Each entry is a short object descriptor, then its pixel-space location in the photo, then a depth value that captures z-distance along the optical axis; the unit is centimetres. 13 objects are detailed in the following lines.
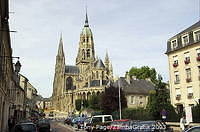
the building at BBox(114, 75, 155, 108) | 6550
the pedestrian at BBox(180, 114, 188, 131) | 2303
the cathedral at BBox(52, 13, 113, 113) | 11444
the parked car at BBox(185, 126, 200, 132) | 864
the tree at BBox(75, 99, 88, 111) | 9882
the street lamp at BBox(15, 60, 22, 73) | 1705
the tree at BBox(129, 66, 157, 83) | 7731
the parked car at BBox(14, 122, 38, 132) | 1694
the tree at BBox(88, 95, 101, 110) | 8174
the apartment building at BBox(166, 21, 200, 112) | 3466
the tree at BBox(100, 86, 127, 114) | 5188
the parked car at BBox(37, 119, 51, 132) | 2800
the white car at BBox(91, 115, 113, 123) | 2650
